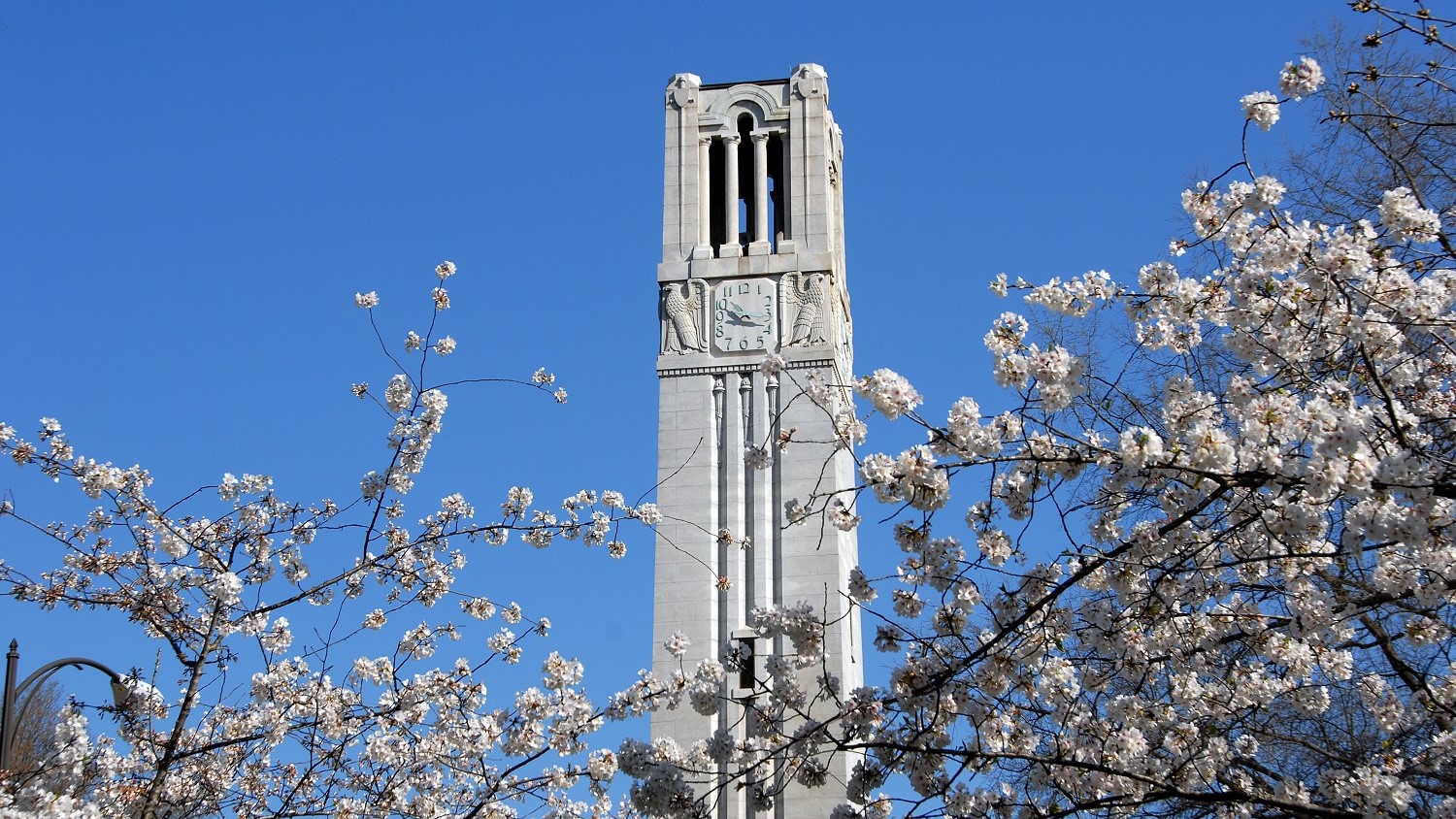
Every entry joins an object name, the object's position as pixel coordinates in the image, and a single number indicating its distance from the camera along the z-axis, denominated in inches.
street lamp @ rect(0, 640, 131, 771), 459.5
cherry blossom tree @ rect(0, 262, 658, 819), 461.1
